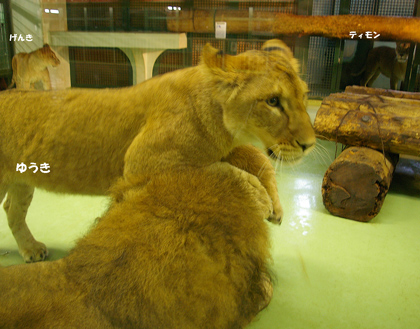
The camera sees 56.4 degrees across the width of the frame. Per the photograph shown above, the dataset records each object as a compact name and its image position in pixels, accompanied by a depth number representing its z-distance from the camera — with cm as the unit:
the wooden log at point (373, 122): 269
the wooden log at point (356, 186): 244
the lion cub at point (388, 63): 204
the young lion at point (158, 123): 119
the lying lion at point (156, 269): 74
